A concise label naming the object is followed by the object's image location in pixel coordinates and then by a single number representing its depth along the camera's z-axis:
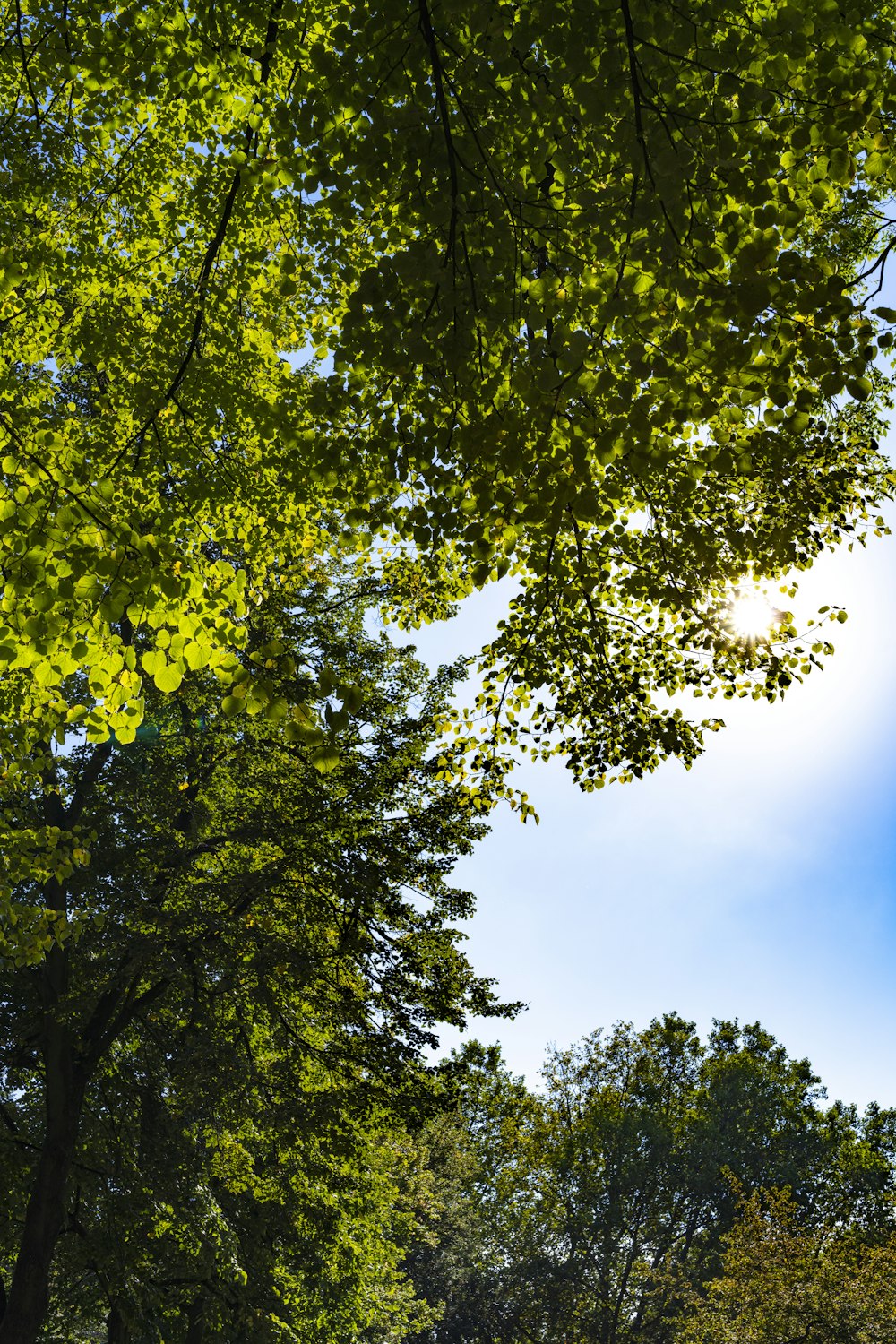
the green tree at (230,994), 10.32
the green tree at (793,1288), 15.95
